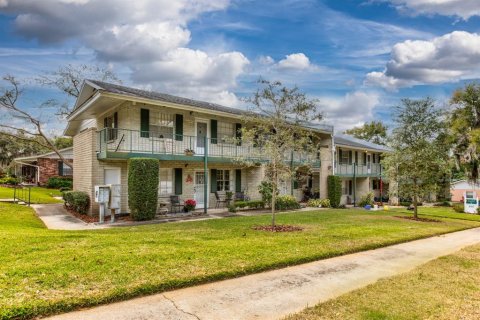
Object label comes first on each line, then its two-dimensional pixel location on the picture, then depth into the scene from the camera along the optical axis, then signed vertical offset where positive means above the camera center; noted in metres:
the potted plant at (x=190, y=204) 16.89 -1.46
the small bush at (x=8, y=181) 33.16 -0.60
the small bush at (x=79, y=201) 15.29 -1.19
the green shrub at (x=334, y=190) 24.31 -1.06
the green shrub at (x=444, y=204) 33.86 -2.89
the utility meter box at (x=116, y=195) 15.02 -0.92
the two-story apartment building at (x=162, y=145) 15.65 +1.57
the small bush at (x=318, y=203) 22.62 -1.86
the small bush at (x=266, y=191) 19.25 -0.89
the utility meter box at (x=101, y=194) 13.75 -0.78
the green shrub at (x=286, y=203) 19.47 -1.61
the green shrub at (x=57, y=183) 32.44 -0.78
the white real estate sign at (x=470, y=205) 24.78 -2.15
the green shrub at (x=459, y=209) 25.48 -2.52
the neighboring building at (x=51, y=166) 35.05 +0.94
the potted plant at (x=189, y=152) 17.05 +1.19
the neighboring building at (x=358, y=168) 29.42 +0.71
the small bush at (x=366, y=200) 27.89 -2.04
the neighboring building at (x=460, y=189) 39.56 -1.55
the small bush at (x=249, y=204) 18.27 -1.62
